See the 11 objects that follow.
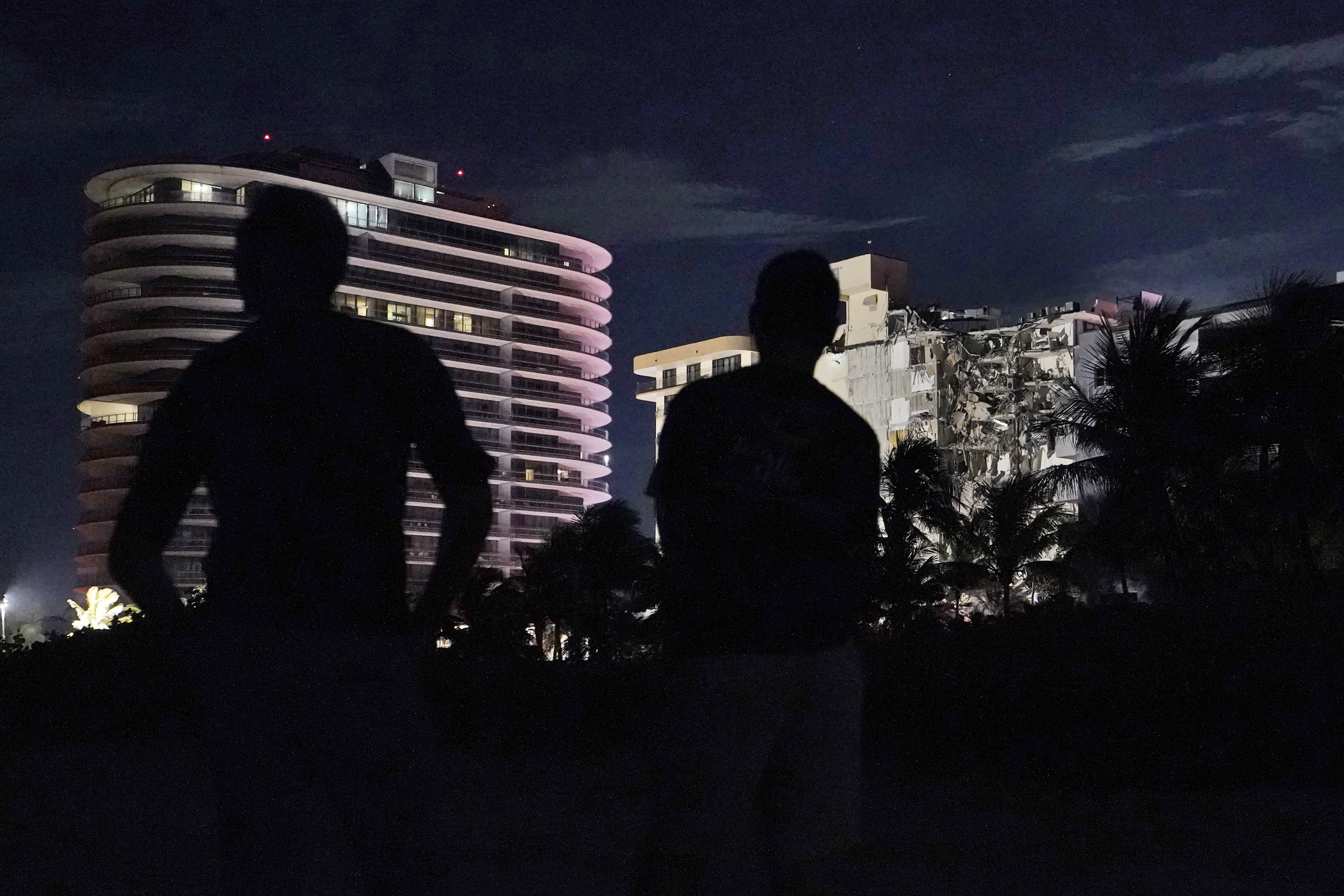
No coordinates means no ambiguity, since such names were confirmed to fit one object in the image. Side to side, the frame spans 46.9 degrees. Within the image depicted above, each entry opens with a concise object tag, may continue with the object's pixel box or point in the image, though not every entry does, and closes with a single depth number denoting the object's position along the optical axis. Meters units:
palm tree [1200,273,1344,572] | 28.23
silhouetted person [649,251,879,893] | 2.99
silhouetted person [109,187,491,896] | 2.66
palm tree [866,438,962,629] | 37.66
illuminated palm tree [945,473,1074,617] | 48.34
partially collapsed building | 85.88
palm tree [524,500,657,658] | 48.53
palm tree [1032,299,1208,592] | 31.77
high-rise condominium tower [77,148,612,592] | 109.62
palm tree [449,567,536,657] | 32.50
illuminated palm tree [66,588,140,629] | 86.19
